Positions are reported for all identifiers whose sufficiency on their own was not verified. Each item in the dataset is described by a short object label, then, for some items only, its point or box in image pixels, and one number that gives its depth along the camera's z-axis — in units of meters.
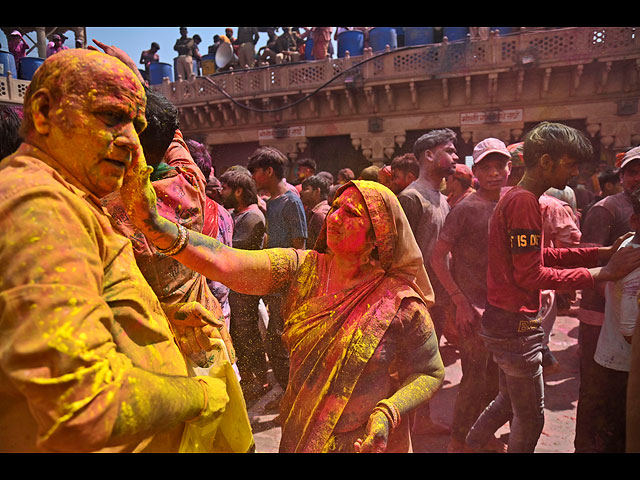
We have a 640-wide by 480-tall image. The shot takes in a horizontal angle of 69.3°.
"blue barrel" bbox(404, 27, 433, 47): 6.18
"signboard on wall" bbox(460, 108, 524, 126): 4.95
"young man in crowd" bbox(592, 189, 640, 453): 2.43
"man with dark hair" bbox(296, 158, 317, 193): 4.71
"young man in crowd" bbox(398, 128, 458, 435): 3.26
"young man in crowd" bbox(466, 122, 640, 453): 2.46
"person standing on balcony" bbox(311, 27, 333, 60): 6.61
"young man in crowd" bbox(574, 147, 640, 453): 2.75
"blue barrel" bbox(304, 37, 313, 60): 6.70
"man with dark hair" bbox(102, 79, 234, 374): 1.76
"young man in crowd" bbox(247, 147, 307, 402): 2.91
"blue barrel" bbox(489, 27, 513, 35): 7.32
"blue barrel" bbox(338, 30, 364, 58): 6.12
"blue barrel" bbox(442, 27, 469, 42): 6.62
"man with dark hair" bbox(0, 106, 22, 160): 1.29
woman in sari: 1.80
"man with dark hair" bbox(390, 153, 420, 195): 3.50
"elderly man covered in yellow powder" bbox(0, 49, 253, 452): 0.85
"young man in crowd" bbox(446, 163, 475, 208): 4.48
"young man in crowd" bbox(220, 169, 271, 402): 3.25
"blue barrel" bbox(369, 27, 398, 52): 6.33
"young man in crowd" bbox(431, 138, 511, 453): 3.02
